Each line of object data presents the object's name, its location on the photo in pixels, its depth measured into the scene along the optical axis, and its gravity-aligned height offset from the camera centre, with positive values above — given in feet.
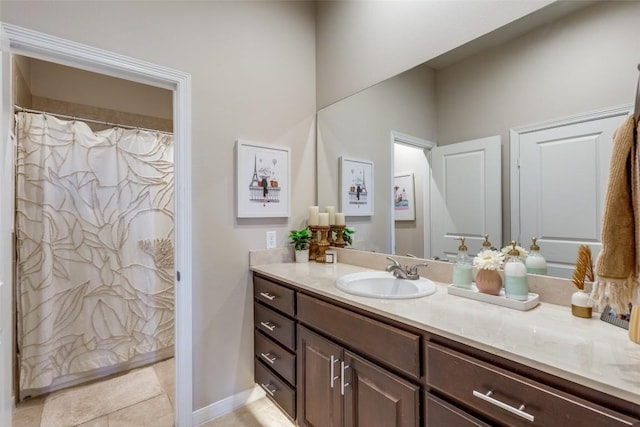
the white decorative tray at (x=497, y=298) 3.57 -1.09
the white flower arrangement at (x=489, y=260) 3.85 -0.63
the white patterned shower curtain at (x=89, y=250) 6.63 -0.89
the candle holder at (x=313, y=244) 7.01 -0.73
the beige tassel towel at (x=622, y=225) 2.23 -0.10
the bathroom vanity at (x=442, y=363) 2.25 -1.44
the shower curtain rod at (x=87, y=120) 6.51 +2.34
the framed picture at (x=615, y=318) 2.97 -1.09
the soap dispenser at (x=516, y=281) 3.68 -0.86
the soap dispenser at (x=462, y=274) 4.25 -0.88
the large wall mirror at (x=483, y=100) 3.54 +1.74
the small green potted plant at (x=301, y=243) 6.86 -0.69
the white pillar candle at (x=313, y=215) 6.94 -0.05
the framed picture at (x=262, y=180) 6.32 +0.73
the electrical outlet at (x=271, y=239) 6.73 -0.59
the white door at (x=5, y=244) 3.85 -0.39
